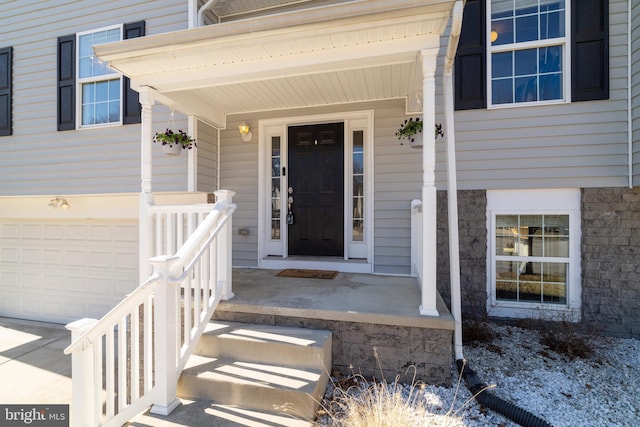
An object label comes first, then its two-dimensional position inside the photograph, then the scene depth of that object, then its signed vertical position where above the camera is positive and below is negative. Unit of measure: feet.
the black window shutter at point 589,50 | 10.82 +5.77
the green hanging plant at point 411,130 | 10.67 +2.96
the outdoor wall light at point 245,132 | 14.24 +3.80
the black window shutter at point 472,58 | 11.78 +5.94
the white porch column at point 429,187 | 7.93 +0.73
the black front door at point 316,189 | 13.84 +1.16
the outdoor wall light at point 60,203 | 12.50 +0.46
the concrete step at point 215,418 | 5.97 -3.96
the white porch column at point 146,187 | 9.84 +0.90
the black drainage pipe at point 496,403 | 6.27 -4.05
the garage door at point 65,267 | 12.57 -2.21
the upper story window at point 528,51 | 11.30 +6.06
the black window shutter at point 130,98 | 14.64 +5.56
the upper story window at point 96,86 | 15.42 +6.40
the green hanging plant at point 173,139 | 12.44 +3.04
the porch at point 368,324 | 7.72 -2.80
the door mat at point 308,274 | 12.08 -2.32
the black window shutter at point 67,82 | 15.88 +6.71
